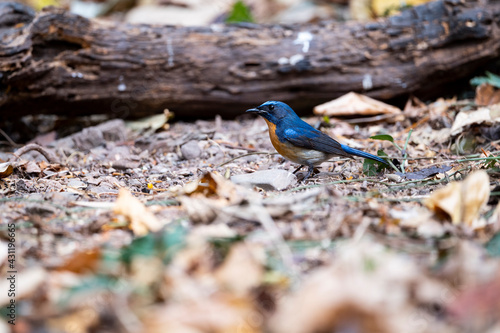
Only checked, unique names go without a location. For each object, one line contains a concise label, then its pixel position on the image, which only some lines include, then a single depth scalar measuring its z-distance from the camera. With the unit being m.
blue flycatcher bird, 9.12
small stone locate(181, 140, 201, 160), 10.22
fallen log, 11.58
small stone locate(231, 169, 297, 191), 7.23
